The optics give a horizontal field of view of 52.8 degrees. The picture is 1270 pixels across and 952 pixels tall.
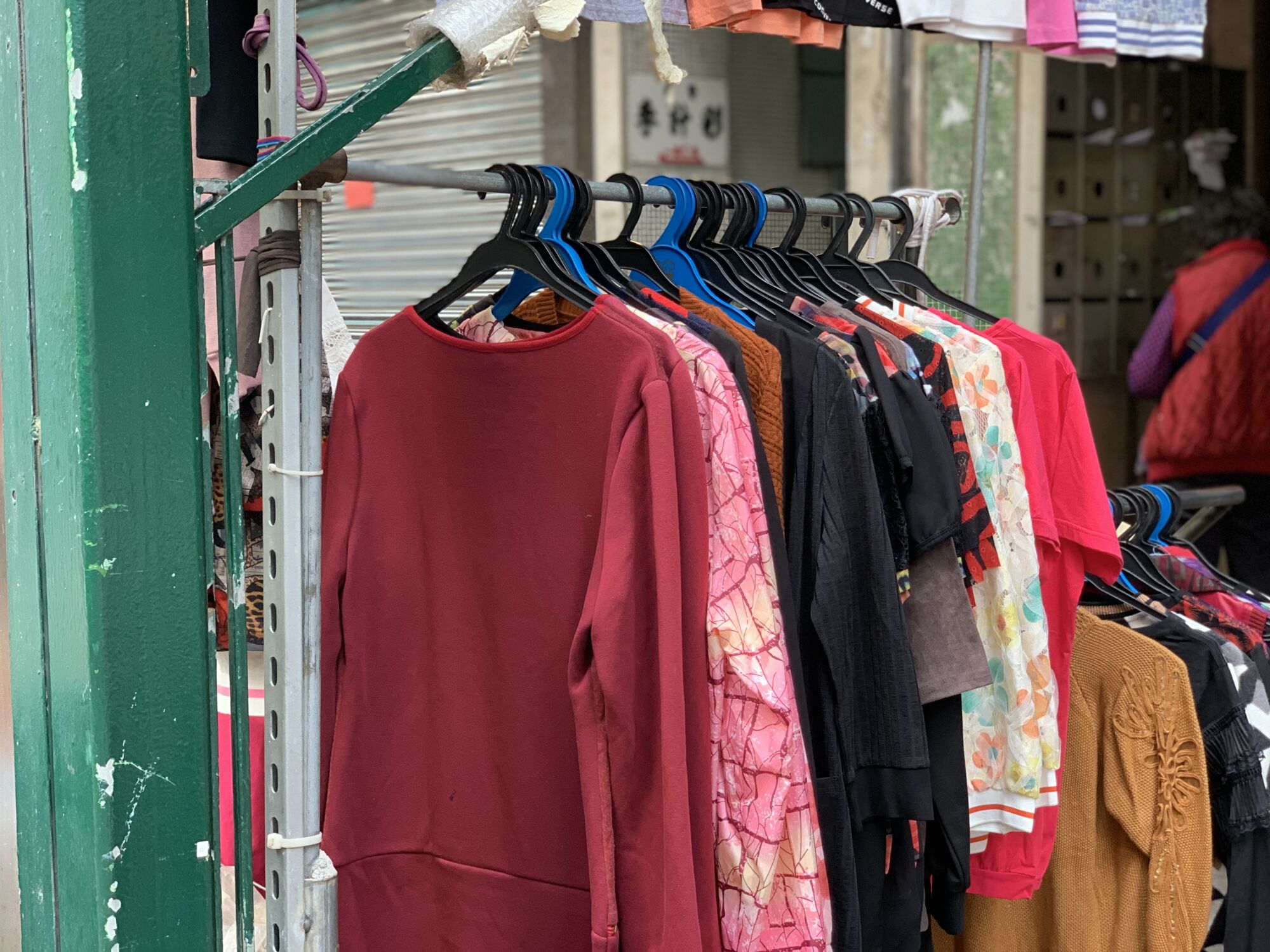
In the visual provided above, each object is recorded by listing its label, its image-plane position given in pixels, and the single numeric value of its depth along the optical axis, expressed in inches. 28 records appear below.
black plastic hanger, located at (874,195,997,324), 82.3
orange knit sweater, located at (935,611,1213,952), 78.0
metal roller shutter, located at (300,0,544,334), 193.6
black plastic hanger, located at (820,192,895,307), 78.4
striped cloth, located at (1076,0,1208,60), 106.0
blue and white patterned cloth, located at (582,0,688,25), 76.1
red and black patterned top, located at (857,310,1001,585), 66.2
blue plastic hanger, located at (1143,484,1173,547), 94.4
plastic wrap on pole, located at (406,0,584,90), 40.6
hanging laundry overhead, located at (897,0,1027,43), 96.3
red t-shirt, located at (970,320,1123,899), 74.5
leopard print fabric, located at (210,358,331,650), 67.4
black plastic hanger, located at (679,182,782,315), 68.7
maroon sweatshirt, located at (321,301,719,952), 52.7
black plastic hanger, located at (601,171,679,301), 67.4
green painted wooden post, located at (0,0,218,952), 36.8
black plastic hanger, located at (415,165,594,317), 58.3
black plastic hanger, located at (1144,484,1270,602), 95.7
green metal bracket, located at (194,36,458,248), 38.9
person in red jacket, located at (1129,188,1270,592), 156.4
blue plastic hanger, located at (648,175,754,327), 68.2
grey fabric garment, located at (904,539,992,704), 65.7
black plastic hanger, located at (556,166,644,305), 62.0
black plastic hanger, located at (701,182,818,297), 71.5
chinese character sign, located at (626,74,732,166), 187.2
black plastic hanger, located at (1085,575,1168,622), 83.4
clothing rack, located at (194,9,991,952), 43.0
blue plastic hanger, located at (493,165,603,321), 60.2
